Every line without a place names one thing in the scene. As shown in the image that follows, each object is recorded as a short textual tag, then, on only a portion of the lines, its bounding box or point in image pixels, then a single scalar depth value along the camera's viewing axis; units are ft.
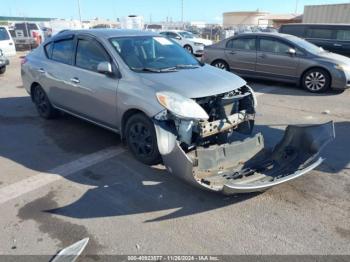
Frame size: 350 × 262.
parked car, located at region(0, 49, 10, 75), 37.24
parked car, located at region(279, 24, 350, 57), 39.83
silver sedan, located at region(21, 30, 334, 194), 11.59
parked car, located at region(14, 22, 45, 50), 70.28
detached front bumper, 10.51
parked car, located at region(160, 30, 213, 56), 62.28
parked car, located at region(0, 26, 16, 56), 47.58
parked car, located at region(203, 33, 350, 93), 28.22
